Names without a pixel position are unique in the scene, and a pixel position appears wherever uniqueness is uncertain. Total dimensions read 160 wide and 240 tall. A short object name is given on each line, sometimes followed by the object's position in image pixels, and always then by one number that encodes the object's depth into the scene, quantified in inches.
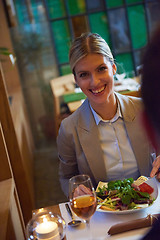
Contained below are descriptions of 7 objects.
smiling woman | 71.8
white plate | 52.4
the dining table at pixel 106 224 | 47.8
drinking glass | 45.3
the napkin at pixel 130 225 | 48.1
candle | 46.1
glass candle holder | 46.3
